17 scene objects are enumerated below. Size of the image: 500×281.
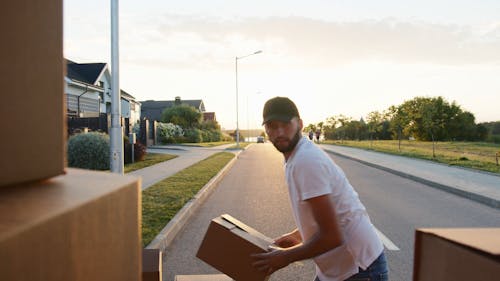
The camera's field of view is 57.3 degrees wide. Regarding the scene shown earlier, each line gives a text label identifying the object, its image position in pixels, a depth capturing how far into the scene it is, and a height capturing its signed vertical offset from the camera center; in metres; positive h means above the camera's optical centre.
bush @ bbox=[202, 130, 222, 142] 58.82 -0.78
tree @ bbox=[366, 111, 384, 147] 56.00 +1.27
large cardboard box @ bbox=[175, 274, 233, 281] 3.13 -1.08
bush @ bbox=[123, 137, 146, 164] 22.03 -1.09
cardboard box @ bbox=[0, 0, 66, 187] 0.91 +0.08
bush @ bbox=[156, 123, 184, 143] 44.50 -0.33
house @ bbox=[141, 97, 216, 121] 82.06 +4.37
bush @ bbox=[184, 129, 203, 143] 52.22 -0.61
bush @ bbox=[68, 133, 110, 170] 17.56 -0.90
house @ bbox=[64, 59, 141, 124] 32.69 +3.16
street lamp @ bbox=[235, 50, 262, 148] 44.34 +7.02
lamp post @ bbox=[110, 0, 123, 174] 8.41 +0.41
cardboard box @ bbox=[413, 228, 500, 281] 1.09 -0.33
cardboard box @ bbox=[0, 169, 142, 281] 0.77 -0.20
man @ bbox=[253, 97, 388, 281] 1.98 -0.39
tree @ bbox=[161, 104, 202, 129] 60.69 +2.01
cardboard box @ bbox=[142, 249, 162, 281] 2.31 -0.70
